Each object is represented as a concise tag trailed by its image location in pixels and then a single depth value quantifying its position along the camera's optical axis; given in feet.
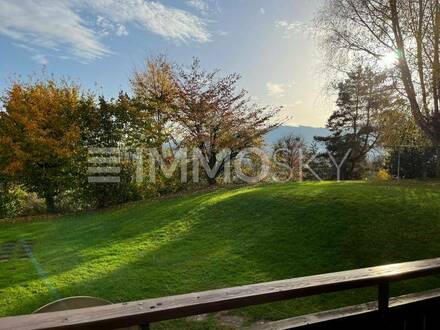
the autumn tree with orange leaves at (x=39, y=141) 39.14
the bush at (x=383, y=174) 79.24
